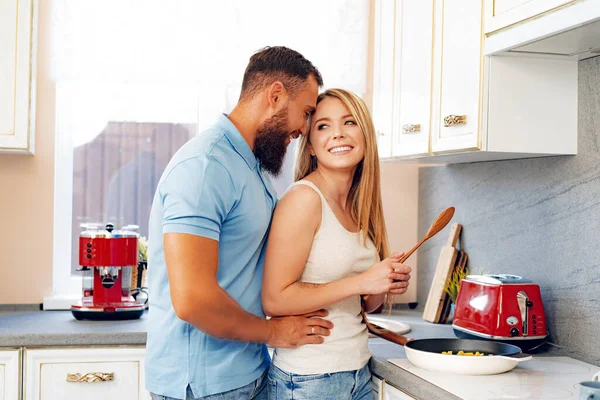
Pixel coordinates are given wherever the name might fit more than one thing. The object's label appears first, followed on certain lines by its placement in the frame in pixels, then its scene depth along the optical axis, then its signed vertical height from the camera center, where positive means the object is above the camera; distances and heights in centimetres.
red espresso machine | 266 -29
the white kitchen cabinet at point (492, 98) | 205 +29
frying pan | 184 -39
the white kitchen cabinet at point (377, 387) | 202 -51
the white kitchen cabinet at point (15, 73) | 262 +41
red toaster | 217 -32
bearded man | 159 -11
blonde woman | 182 -14
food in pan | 195 -40
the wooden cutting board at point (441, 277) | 282 -29
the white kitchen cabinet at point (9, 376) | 235 -57
